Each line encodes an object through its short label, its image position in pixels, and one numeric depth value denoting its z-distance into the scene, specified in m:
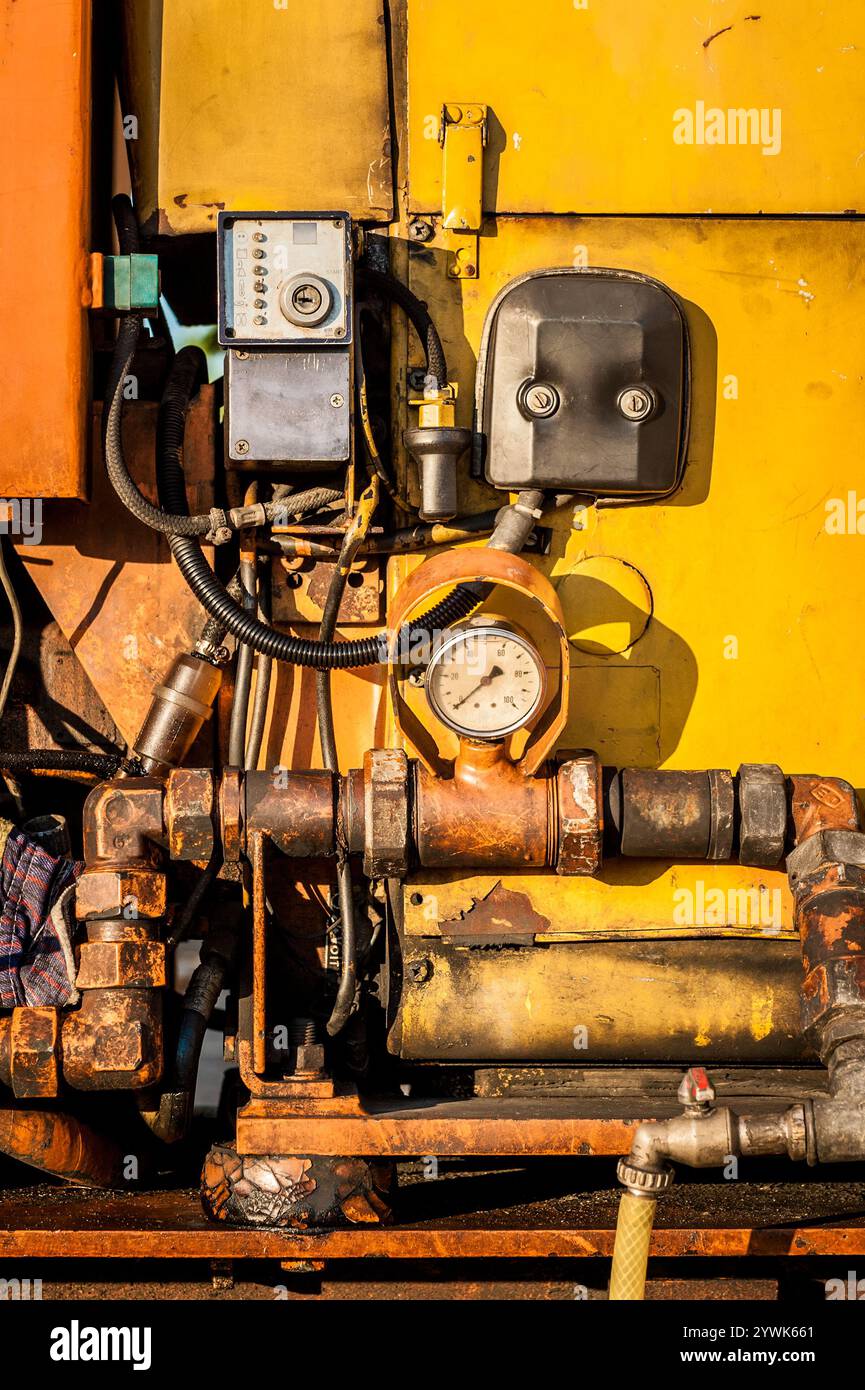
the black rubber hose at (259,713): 3.02
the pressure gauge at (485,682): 2.66
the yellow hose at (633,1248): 2.37
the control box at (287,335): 2.85
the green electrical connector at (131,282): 2.91
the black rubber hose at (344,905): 2.87
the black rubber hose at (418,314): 2.93
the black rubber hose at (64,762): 3.12
